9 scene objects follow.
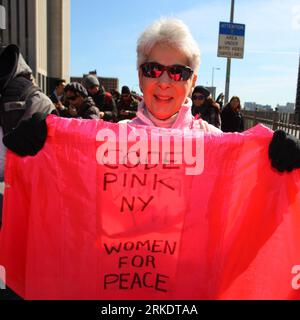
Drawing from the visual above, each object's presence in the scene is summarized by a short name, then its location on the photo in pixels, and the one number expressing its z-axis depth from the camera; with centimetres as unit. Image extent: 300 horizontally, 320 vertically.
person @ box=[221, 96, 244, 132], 892
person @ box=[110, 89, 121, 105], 1281
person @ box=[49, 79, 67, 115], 817
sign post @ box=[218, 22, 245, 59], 1066
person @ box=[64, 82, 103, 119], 527
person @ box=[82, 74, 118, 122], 723
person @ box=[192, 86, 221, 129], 666
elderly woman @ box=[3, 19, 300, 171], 175
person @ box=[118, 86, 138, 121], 796
